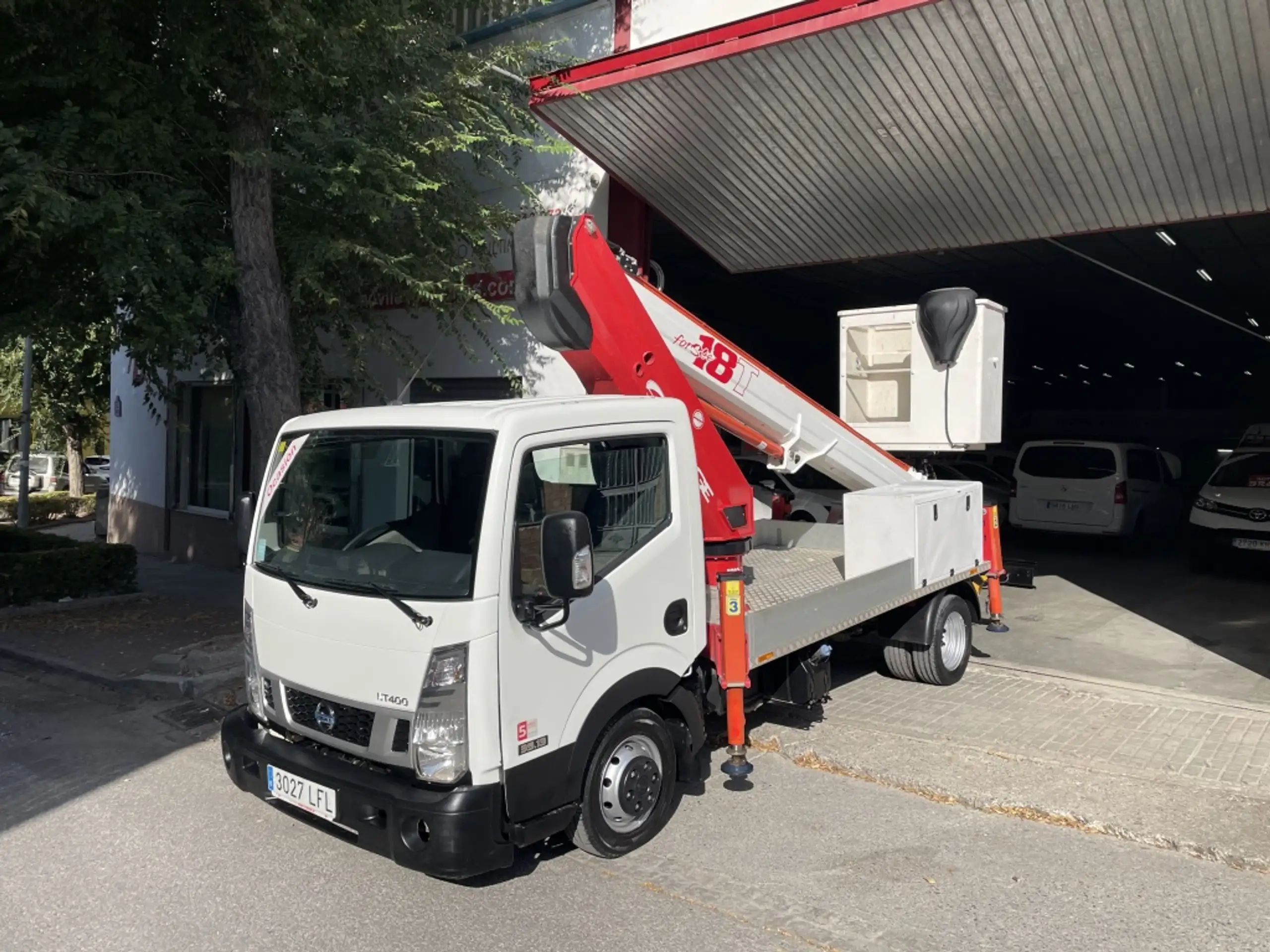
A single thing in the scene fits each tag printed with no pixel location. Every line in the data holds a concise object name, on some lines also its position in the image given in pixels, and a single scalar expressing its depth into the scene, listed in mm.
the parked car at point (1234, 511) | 11562
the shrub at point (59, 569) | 10117
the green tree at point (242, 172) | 7297
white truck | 3660
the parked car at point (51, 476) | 29812
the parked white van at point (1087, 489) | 14484
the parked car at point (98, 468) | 29984
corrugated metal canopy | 7062
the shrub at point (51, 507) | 22562
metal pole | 15070
